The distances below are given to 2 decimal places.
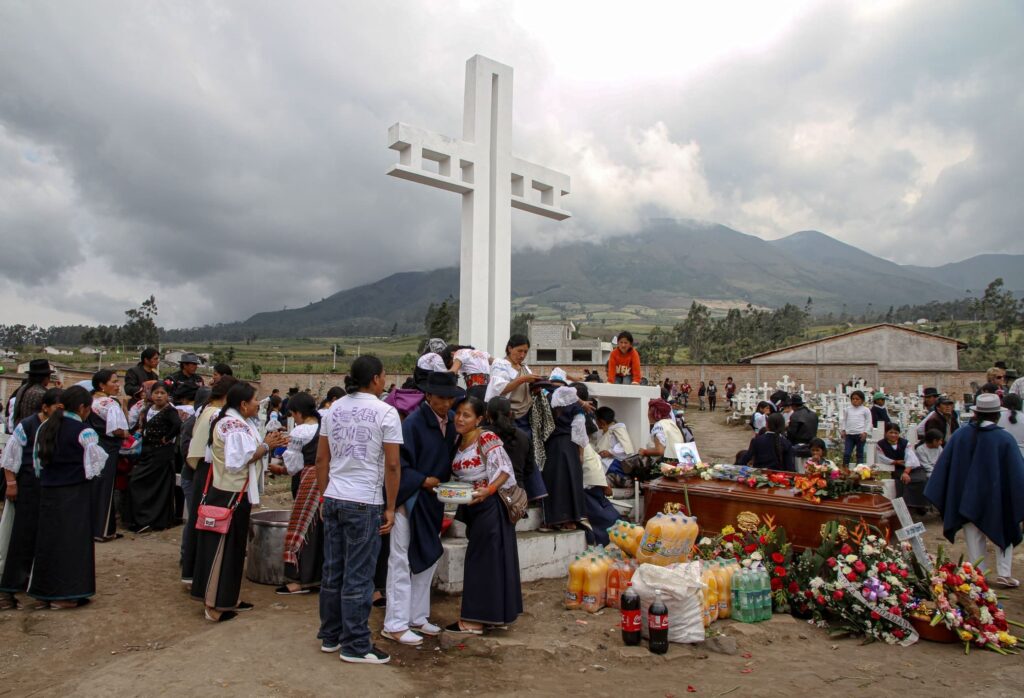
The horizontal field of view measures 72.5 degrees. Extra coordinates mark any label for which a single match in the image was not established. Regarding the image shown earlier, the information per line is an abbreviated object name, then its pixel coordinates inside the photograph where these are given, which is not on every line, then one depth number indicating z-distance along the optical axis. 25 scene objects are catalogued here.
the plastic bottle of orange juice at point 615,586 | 5.48
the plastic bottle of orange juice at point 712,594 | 5.19
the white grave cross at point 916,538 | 5.32
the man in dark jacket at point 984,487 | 6.19
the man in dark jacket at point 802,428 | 9.27
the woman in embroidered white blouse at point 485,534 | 4.76
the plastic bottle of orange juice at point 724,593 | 5.35
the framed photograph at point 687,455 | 7.15
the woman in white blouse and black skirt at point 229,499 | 5.00
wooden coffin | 5.89
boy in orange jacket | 8.95
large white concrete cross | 8.80
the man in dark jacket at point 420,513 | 4.63
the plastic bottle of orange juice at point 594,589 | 5.41
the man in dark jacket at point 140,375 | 8.09
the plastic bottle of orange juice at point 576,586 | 5.44
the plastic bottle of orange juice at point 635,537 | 5.82
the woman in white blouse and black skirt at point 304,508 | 5.47
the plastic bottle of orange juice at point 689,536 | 5.53
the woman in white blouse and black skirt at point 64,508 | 5.17
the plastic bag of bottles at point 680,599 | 4.86
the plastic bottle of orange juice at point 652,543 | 5.50
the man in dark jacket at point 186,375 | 7.77
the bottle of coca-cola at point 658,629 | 4.68
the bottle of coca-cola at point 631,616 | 4.80
